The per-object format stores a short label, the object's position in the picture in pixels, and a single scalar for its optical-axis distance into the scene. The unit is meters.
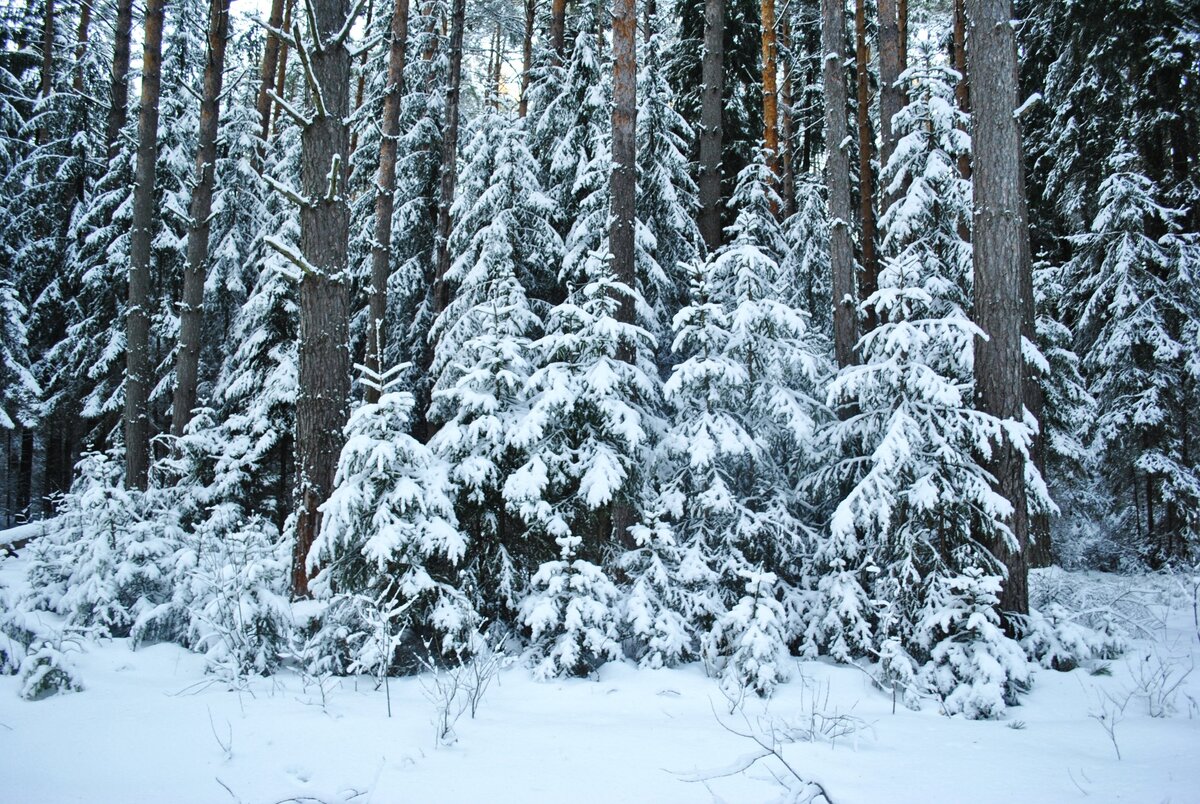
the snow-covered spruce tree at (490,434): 6.39
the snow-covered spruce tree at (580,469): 5.85
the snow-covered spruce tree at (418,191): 14.29
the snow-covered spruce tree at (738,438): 6.92
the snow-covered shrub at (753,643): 5.41
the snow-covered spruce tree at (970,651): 5.05
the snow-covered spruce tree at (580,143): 10.59
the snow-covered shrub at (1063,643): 5.94
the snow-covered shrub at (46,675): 4.30
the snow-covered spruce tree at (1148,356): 12.65
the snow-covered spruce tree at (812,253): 14.02
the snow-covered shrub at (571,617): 5.71
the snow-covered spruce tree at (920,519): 5.46
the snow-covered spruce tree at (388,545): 5.38
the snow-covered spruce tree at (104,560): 6.12
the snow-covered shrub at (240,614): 5.16
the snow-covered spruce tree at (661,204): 10.60
